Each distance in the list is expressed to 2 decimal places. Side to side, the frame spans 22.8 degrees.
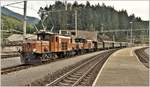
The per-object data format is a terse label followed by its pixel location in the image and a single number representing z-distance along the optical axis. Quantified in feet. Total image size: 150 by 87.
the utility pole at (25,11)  115.02
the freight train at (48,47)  110.63
